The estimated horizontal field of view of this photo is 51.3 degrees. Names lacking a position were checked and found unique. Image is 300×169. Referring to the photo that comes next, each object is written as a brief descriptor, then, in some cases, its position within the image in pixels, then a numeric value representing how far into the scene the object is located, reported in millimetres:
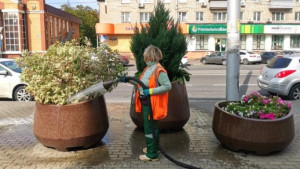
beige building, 38969
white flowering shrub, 4766
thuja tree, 5918
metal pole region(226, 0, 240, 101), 7059
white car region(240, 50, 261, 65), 29781
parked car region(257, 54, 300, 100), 10258
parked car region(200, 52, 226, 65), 29811
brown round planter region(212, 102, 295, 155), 4602
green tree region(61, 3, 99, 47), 62456
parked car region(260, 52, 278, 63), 30981
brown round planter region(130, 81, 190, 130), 5750
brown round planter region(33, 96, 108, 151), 4742
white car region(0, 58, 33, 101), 10281
